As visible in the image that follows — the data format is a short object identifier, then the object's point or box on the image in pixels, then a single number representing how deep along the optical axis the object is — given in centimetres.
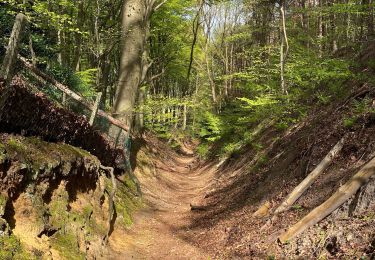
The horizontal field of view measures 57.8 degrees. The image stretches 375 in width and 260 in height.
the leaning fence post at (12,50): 497
